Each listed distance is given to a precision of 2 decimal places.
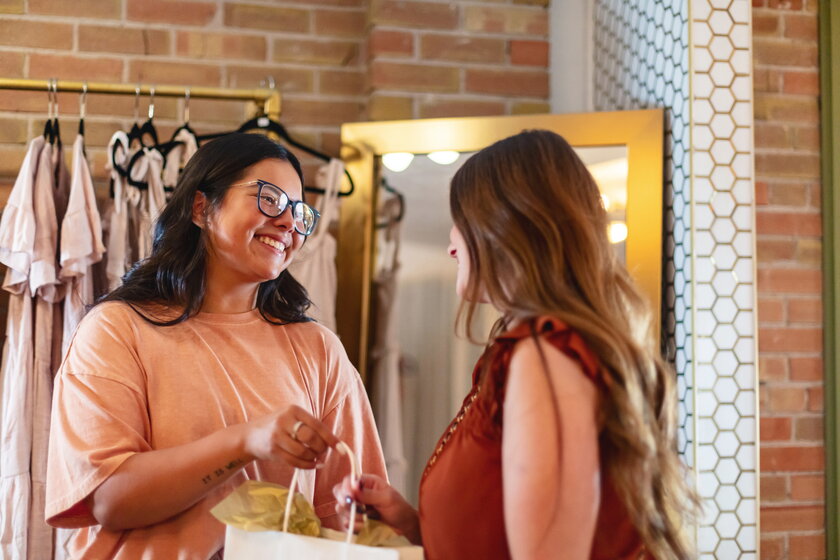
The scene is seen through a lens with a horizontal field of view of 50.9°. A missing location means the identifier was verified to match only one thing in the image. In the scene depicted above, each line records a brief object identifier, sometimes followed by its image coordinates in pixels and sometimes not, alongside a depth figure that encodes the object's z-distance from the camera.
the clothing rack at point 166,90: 2.21
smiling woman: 1.33
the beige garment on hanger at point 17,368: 1.99
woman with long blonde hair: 0.99
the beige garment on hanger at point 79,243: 2.06
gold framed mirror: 2.18
